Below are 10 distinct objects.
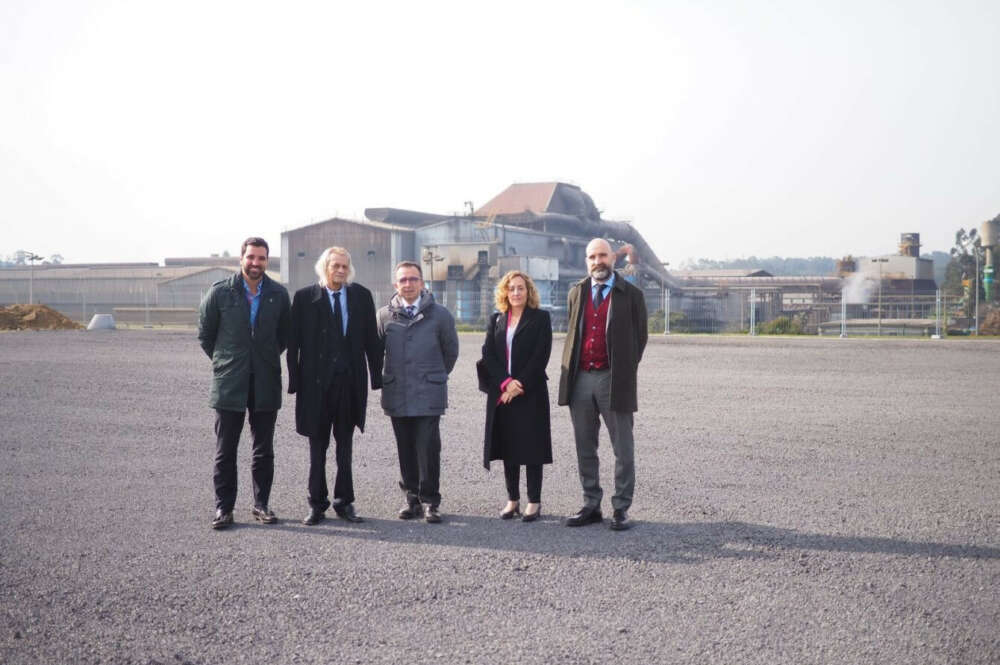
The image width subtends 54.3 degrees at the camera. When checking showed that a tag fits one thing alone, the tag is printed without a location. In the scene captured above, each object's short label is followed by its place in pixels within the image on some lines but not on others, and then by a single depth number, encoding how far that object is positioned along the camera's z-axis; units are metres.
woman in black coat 7.07
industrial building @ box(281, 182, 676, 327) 53.78
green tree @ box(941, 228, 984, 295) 76.26
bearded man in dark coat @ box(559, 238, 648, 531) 6.81
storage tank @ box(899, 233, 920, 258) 73.56
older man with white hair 6.97
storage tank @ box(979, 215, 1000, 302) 59.67
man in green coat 6.95
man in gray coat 7.09
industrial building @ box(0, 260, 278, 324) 62.59
